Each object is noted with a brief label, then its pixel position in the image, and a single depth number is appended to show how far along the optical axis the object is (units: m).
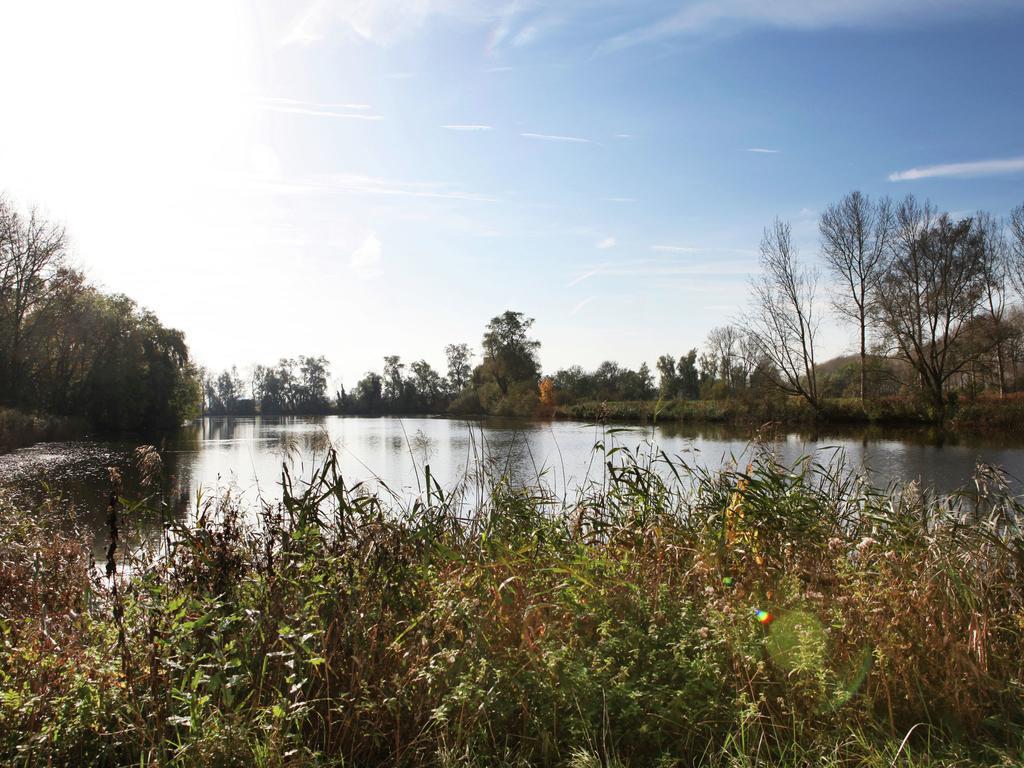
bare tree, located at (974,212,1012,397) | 29.64
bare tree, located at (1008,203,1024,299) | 33.69
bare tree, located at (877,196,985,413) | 29.78
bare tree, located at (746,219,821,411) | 32.06
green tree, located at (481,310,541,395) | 59.41
